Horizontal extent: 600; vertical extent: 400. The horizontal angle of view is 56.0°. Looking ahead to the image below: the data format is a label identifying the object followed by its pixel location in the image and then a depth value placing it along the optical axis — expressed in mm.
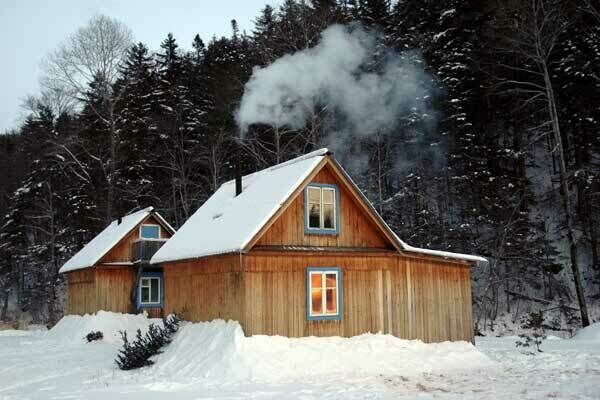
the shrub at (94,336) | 25641
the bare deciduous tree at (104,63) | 34938
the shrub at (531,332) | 18141
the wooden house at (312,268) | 16672
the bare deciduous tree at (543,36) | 24781
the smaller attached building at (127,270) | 28812
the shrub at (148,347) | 16484
